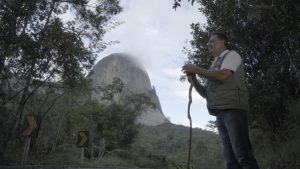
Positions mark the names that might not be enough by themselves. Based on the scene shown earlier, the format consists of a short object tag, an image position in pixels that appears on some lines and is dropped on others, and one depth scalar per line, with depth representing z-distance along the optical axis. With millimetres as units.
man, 2136
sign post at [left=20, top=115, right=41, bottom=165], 7542
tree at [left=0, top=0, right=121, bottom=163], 8136
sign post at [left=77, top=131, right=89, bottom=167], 11432
